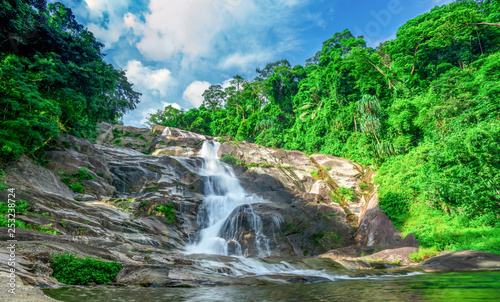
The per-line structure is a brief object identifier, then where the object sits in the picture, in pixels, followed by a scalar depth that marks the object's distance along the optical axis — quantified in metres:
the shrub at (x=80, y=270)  5.48
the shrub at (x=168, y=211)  16.58
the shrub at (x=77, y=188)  15.49
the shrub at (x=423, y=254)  11.69
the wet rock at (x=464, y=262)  8.89
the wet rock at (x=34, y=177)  12.63
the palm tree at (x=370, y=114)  21.98
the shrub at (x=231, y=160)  28.26
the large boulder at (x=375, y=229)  15.24
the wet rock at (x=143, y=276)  5.87
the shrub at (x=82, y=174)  16.59
